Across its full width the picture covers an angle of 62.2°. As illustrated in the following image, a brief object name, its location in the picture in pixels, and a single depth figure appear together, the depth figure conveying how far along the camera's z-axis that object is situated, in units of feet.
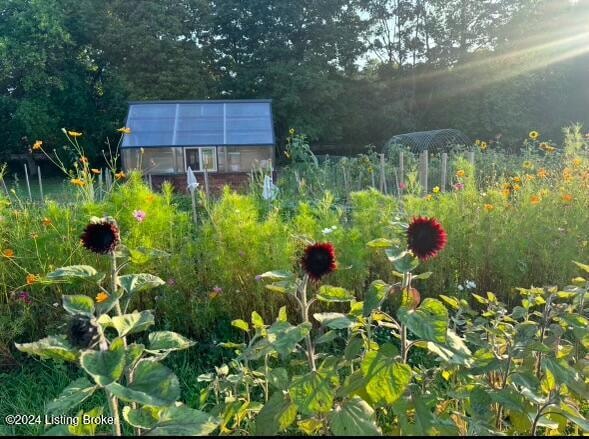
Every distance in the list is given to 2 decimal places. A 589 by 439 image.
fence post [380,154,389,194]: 18.83
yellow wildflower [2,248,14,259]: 8.58
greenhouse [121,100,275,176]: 38.32
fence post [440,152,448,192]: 15.97
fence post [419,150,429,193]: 16.76
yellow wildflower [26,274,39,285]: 8.19
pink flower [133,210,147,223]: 8.59
